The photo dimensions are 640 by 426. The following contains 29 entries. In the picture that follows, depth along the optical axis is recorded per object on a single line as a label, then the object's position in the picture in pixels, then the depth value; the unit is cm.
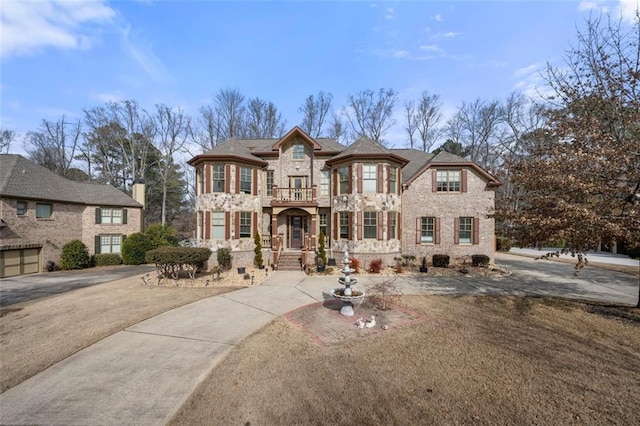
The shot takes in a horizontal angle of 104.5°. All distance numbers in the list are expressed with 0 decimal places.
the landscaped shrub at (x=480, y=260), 1681
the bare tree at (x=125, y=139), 3139
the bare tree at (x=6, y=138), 3759
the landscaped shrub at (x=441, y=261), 1678
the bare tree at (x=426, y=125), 3525
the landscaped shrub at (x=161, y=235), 2145
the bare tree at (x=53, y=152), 3419
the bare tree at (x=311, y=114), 3738
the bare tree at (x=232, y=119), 3453
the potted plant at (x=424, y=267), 1541
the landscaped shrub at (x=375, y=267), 1544
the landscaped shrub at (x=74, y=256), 1800
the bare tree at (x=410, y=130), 3594
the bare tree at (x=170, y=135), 3212
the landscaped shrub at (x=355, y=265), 1550
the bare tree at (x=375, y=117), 3580
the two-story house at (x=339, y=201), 1694
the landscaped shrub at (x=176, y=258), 1293
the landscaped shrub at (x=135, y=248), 2027
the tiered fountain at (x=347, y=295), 841
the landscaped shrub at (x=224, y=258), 1600
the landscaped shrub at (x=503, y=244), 2666
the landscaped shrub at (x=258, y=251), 1648
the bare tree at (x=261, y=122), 3625
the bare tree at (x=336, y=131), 3741
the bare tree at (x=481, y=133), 3475
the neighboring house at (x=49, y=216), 1595
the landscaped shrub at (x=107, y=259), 1966
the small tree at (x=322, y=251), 1584
